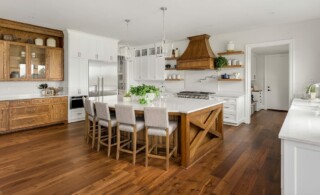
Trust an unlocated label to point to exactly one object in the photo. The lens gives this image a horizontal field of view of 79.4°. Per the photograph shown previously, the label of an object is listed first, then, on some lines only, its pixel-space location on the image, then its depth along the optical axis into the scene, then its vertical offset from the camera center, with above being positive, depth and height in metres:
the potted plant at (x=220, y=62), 5.69 +0.90
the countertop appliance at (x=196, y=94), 5.74 -0.05
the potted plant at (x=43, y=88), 5.58 +0.14
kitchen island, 2.83 -0.52
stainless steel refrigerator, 6.17 +0.53
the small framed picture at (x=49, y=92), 5.61 +0.02
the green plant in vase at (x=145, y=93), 3.56 -0.01
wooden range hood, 5.74 +1.13
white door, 7.75 +0.43
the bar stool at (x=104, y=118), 3.24 -0.45
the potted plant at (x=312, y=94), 4.15 -0.04
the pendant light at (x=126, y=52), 4.15 +0.90
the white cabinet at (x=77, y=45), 5.57 +1.43
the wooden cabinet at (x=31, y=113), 4.52 -0.51
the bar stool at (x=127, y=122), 2.92 -0.46
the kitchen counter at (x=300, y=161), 1.39 -0.51
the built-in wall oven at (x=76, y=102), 5.68 -0.28
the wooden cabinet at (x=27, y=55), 4.73 +1.01
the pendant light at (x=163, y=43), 3.70 +0.94
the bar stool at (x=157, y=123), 2.70 -0.45
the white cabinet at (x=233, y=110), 5.37 -0.50
